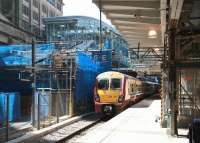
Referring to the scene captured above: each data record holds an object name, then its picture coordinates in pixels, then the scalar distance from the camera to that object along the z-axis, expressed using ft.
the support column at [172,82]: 47.70
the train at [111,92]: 101.19
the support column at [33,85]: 66.61
